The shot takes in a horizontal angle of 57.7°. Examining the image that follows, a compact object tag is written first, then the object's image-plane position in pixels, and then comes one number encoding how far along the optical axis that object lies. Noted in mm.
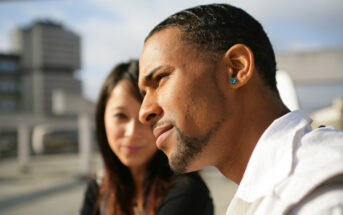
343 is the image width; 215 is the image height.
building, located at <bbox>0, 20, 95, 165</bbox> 53312
